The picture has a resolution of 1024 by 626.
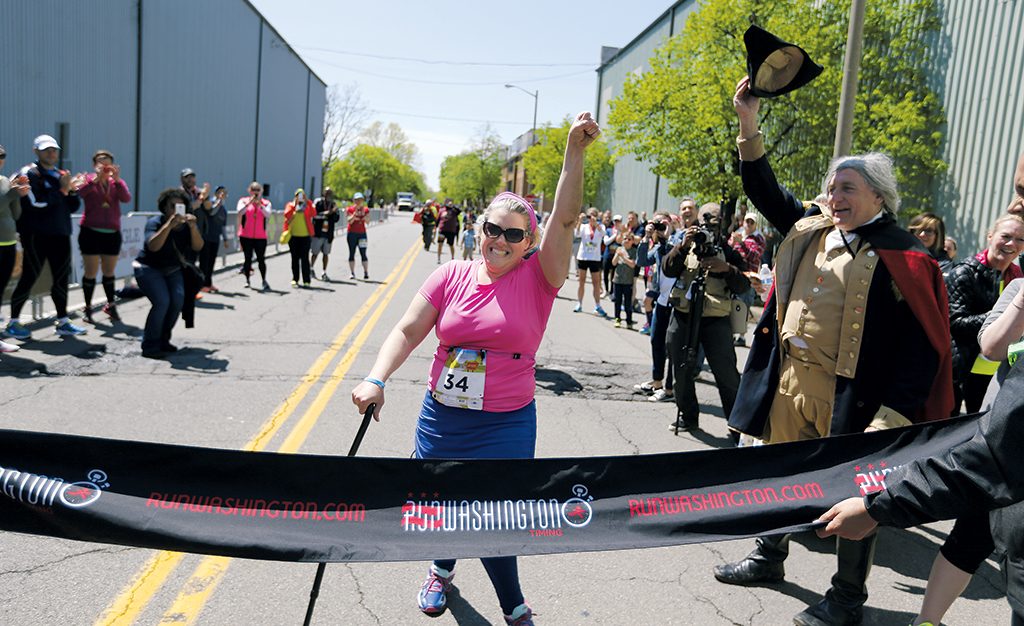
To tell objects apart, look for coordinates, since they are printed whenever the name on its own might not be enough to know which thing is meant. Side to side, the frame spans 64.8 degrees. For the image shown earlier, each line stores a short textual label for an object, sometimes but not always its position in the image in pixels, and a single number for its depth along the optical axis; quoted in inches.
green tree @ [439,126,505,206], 4082.2
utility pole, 411.8
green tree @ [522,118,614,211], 1648.6
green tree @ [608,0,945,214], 628.7
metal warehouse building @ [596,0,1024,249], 536.7
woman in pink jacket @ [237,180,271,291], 600.1
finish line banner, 102.7
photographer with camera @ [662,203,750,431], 268.5
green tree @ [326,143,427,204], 4170.8
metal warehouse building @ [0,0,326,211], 720.3
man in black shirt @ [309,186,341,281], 691.4
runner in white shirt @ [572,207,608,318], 575.6
